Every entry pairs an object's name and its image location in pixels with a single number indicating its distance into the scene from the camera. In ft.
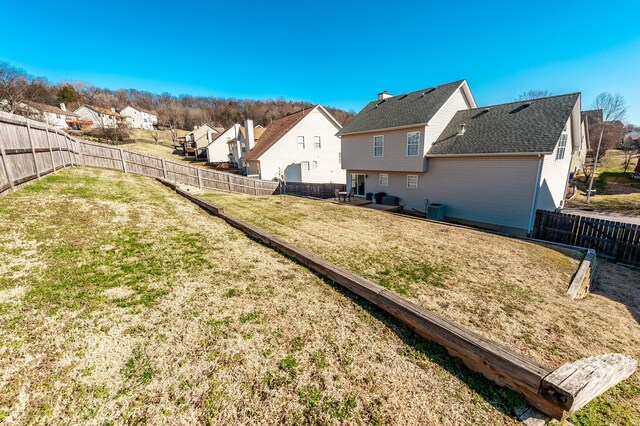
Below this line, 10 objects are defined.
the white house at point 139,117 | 262.67
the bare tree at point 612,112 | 92.99
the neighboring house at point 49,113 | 120.05
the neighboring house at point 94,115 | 211.61
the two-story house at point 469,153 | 41.39
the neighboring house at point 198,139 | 176.04
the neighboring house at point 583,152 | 92.63
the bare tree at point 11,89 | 105.40
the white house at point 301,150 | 86.12
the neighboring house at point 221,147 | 146.10
